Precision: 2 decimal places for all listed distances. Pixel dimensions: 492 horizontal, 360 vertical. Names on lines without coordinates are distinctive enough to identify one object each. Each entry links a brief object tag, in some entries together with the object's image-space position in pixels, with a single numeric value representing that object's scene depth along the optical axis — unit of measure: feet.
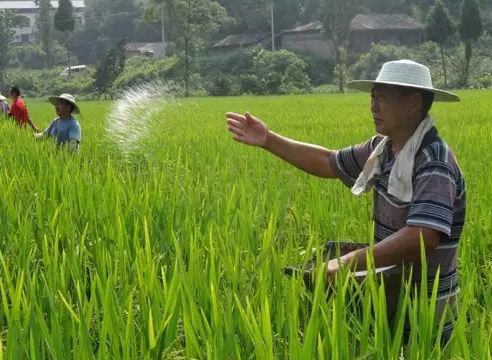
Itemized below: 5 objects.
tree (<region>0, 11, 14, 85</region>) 169.37
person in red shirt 25.35
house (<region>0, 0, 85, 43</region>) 286.87
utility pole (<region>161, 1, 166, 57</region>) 135.33
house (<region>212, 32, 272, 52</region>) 164.76
